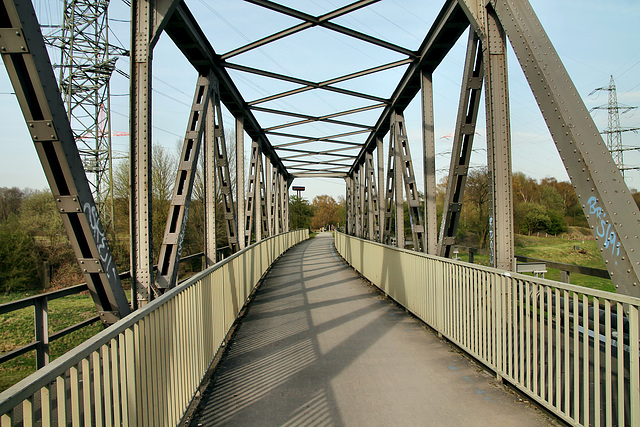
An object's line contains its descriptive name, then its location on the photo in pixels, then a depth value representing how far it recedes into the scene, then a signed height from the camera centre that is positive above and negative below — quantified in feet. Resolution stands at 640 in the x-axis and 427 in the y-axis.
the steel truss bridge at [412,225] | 8.05 -0.80
